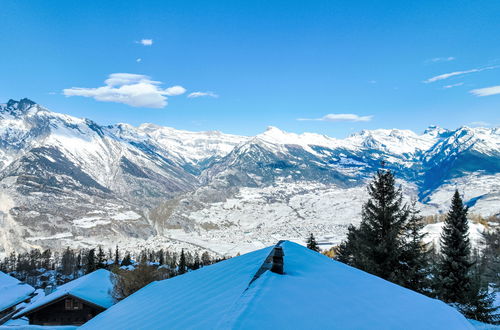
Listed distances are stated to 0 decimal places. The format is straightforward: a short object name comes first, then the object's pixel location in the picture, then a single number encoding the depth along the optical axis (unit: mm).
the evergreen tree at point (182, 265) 109775
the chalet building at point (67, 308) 31423
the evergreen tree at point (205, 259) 146775
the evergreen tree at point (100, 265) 86350
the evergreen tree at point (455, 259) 27922
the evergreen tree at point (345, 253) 47744
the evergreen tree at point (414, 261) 23312
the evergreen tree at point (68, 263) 158175
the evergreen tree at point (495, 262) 34969
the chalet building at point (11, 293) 42812
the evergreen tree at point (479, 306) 24891
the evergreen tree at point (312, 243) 57406
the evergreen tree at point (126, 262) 106250
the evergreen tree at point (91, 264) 88625
